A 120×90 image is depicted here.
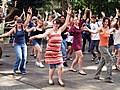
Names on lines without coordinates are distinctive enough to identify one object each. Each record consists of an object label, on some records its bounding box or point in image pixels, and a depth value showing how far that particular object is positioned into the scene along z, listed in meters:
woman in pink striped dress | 6.84
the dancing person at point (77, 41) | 8.37
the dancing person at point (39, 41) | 9.90
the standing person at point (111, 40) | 14.11
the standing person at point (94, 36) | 10.97
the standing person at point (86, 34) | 13.50
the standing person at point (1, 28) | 9.42
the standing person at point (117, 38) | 9.20
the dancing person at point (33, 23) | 10.52
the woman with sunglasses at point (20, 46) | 8.14
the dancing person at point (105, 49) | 7.33
